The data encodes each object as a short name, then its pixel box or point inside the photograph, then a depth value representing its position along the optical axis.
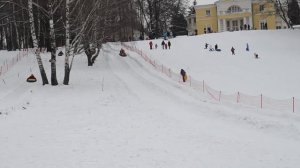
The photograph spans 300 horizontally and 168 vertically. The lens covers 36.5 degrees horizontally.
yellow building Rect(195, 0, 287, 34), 92.62
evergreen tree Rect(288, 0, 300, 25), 82.81
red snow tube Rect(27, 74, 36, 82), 34.88
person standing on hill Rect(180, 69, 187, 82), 35.12
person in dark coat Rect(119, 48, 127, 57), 54.78
